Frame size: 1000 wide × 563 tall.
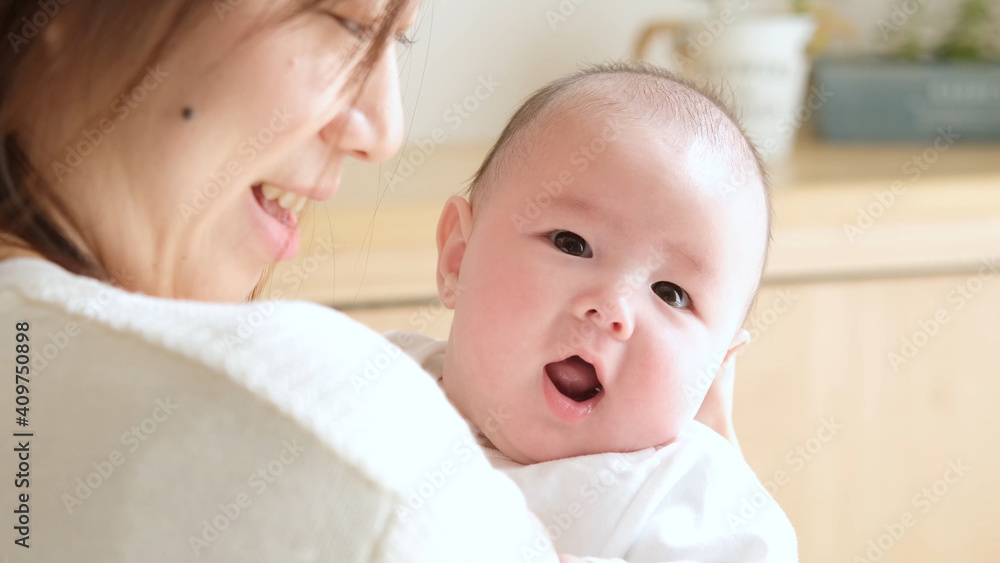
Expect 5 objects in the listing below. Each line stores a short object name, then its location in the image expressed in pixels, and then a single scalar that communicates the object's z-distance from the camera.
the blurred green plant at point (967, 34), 2.37
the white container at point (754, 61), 2.02
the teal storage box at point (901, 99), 2.26
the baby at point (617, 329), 0.82
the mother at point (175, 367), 0.48
